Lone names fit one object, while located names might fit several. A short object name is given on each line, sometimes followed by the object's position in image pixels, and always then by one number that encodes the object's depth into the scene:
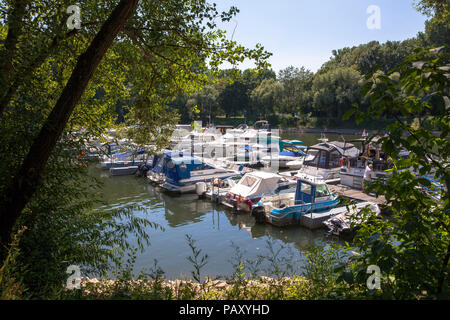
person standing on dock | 16.08
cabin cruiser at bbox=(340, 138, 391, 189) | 17.36
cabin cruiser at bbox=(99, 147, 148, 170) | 24.08
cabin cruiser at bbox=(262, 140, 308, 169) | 25.52
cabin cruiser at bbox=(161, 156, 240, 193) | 17.97
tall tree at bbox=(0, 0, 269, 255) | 3.65
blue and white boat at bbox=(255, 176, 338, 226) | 12.66
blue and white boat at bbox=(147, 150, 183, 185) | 19.31
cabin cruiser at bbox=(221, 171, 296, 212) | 14.55
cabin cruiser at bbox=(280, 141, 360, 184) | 20.08
